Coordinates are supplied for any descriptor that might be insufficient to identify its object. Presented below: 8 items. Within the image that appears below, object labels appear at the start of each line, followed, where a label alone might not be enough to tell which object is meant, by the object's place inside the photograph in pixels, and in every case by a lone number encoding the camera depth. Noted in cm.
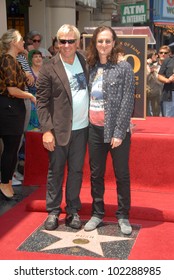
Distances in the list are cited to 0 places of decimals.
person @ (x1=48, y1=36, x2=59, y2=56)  716
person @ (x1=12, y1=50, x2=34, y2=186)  530
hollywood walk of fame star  360
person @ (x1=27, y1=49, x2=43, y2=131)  575
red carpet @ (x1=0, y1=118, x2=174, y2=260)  360
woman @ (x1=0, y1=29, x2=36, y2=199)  446
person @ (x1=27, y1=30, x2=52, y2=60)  727
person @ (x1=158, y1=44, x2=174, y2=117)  722
